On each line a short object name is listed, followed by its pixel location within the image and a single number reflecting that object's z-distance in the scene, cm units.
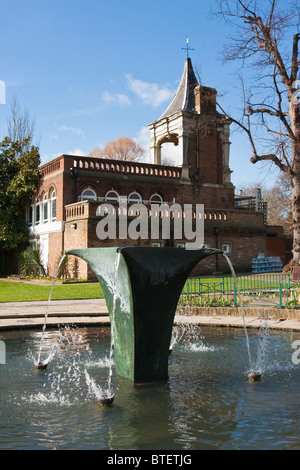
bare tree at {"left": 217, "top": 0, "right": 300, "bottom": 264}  2223
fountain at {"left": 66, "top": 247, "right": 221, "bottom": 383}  670
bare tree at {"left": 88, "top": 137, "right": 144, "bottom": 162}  5550
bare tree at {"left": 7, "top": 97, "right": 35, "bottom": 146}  4459
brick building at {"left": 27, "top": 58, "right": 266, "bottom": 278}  2890
